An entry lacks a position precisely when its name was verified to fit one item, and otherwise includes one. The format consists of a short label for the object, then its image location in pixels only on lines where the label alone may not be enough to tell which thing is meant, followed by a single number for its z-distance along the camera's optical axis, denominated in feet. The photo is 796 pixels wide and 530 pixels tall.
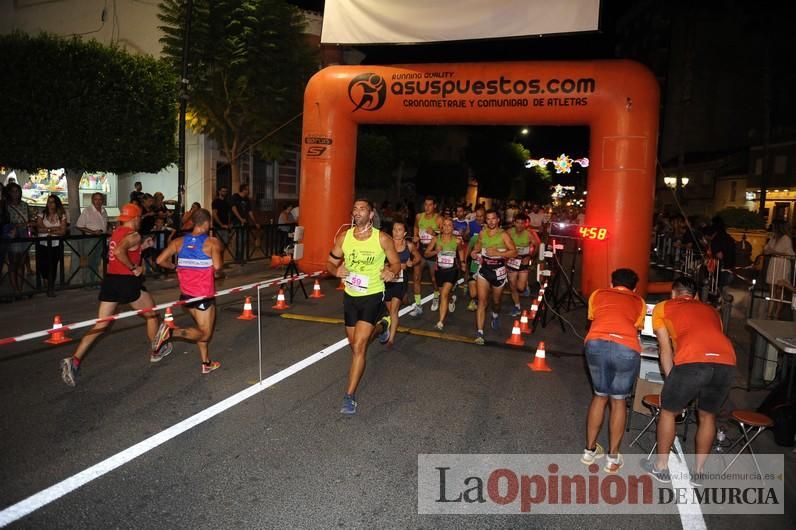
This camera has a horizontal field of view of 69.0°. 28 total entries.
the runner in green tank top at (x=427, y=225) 37.76
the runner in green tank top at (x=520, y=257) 33.88
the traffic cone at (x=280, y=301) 33.63
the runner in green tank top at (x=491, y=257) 27.81
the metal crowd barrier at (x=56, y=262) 33.68
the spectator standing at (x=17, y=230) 33.63
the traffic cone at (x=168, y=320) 21.46
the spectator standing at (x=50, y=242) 34.45
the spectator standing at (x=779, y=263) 35.45
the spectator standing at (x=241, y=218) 51.26
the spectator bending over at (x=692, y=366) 14.08
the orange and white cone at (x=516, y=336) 27.78
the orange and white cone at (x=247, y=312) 30.83
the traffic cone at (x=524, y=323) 29.43
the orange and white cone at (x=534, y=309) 31.40
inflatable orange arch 34.99
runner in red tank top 20.24
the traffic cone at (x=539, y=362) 23.99
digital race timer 35.76
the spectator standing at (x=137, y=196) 42.52
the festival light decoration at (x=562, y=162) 100.12
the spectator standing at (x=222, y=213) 49.42
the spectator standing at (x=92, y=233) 37.19
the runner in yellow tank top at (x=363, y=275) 18.20
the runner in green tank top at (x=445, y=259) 30.30
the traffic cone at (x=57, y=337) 24.26
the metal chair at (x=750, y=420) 14.70
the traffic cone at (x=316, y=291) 37.83
